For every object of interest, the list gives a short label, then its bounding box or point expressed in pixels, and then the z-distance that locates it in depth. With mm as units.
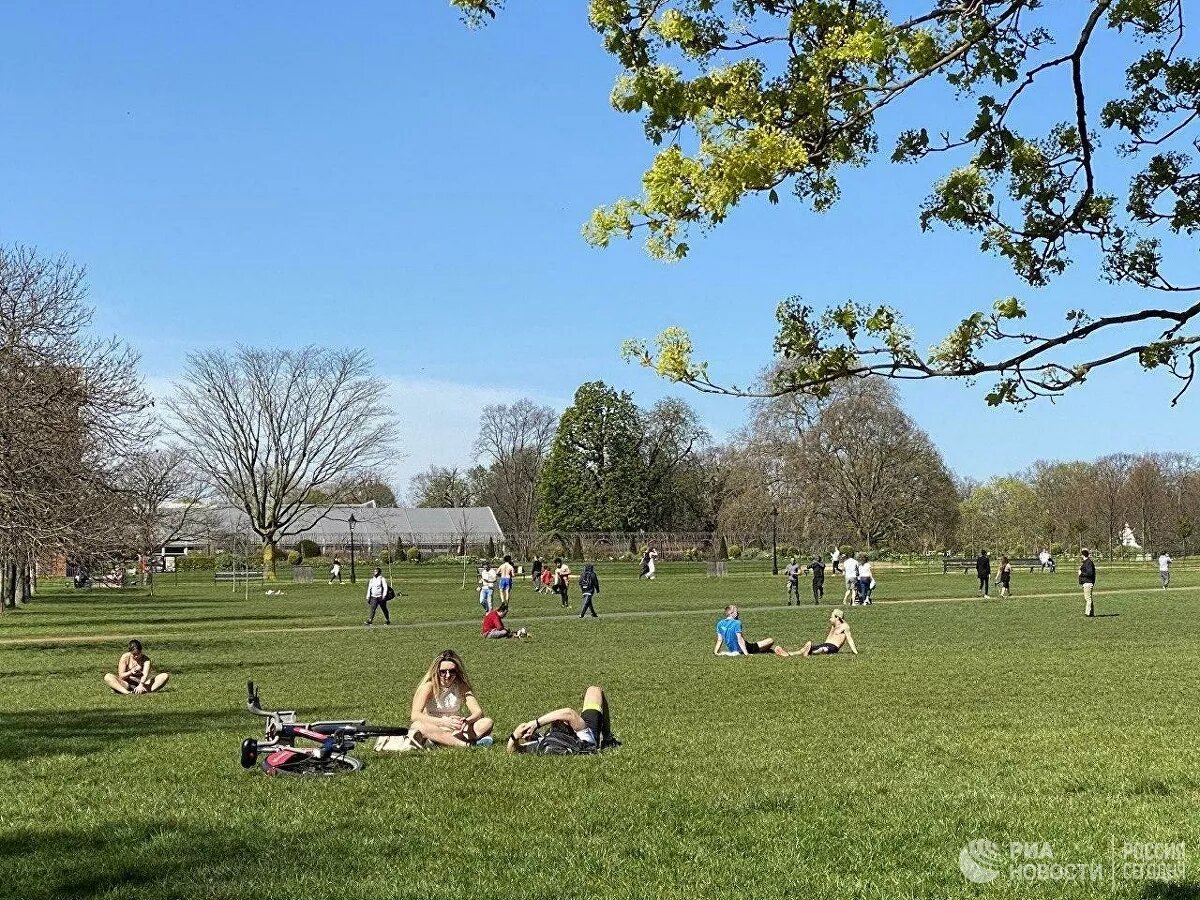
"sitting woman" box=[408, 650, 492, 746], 12406
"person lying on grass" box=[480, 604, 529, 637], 29266
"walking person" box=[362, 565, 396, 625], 34875
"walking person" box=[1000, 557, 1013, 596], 46031
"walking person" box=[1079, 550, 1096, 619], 34312
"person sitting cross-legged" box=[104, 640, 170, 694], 18016
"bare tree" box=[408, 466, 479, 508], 149000
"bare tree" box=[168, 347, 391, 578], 86500
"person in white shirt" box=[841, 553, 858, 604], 42906
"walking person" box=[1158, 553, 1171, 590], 52625
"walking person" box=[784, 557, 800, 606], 43469
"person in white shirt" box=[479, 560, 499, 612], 39469
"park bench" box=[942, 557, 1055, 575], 75625
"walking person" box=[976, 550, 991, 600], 47531
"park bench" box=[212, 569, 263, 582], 77125
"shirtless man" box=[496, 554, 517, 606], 38381
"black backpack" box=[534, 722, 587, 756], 11594
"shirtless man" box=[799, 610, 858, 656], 23484
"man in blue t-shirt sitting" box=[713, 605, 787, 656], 23625
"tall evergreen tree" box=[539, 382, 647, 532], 108250
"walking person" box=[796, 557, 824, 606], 44344
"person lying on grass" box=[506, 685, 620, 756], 11664
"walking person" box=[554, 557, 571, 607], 44938
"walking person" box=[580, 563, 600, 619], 37500
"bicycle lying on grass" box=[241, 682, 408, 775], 10624
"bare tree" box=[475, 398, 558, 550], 123750
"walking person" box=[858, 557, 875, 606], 42531
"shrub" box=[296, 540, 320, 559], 110312
